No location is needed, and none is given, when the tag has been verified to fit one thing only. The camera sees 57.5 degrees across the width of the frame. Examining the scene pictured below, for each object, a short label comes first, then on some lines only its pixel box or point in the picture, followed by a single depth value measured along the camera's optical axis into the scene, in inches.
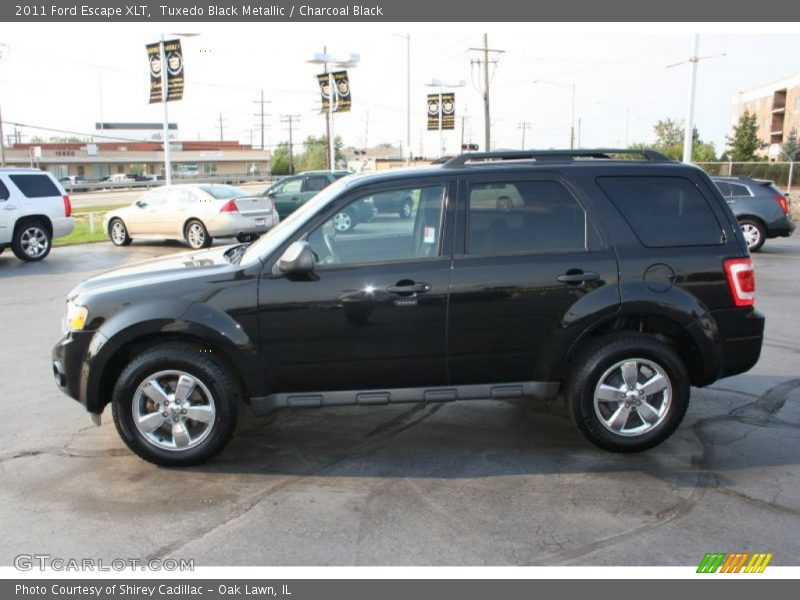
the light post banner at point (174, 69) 886.4
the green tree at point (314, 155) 3767.2
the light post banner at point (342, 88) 1239.3
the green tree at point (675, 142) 2278.5
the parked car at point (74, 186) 2437.0
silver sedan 661.3
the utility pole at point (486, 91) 1606.8
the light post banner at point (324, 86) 1247.5
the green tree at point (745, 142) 2151.8
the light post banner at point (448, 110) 1493.6
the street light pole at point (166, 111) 887.1
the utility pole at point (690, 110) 930.1
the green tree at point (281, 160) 4328.7
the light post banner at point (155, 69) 888.9
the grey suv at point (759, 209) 636.7
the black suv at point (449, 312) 184.7
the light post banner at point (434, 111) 1503.4
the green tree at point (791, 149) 2084.5
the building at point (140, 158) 3727.9
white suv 575.2
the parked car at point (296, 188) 838.5
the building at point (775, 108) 2839.6
